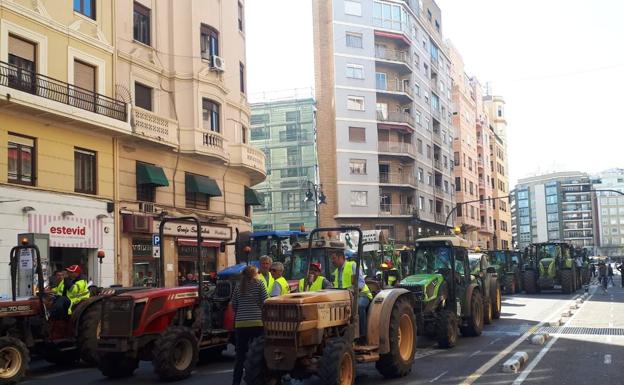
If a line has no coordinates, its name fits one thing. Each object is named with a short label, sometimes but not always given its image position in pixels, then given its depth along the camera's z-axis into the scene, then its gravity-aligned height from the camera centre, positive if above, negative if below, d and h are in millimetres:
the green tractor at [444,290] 13203 -1065
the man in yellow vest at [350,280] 9594 -532
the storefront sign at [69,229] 19625 +674
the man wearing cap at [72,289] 12281 -697
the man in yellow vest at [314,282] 9609 -547
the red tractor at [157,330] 10070 -1259
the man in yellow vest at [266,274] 9591 -414
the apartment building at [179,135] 24047 +4422
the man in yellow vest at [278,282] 9641 -537
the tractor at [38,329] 10469 -1326
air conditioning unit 28141 +7712
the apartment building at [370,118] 52719 +10128
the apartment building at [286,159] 53719 +6865
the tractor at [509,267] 32031 -1433
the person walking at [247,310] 8898 -854
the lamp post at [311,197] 34981 +2447
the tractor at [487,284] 17344 -1214
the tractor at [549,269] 30920 -1489
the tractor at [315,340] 8062 -1215
